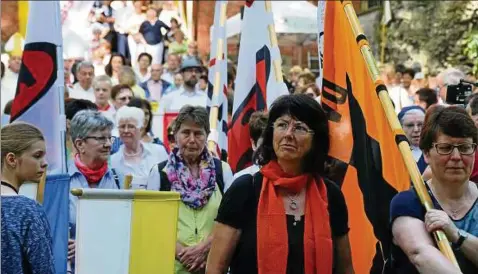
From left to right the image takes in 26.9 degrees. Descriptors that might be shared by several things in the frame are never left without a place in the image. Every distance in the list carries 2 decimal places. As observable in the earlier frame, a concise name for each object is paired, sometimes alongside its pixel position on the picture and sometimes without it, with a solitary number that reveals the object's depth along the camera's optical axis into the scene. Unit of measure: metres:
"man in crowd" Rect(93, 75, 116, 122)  10.50
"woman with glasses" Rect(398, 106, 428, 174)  7.46
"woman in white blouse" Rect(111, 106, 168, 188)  7.60
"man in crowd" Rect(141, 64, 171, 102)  14.59
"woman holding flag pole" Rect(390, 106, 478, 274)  4.06
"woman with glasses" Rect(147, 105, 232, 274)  6.04
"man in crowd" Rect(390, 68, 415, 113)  13.09
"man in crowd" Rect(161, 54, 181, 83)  15.93
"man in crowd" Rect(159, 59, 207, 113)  12.57
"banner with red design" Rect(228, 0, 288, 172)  7.83
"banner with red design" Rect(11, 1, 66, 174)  7.37
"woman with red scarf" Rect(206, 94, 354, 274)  4.45
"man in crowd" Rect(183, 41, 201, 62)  18.89
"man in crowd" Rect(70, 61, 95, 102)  12.17
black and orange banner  5.07
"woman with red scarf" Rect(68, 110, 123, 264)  6.49
